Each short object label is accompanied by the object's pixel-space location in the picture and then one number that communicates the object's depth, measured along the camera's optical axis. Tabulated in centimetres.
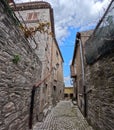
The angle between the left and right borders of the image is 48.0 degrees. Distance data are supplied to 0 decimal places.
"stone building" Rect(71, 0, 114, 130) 337
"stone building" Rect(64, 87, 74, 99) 2918
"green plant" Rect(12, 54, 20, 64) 297
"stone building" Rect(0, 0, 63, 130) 252
